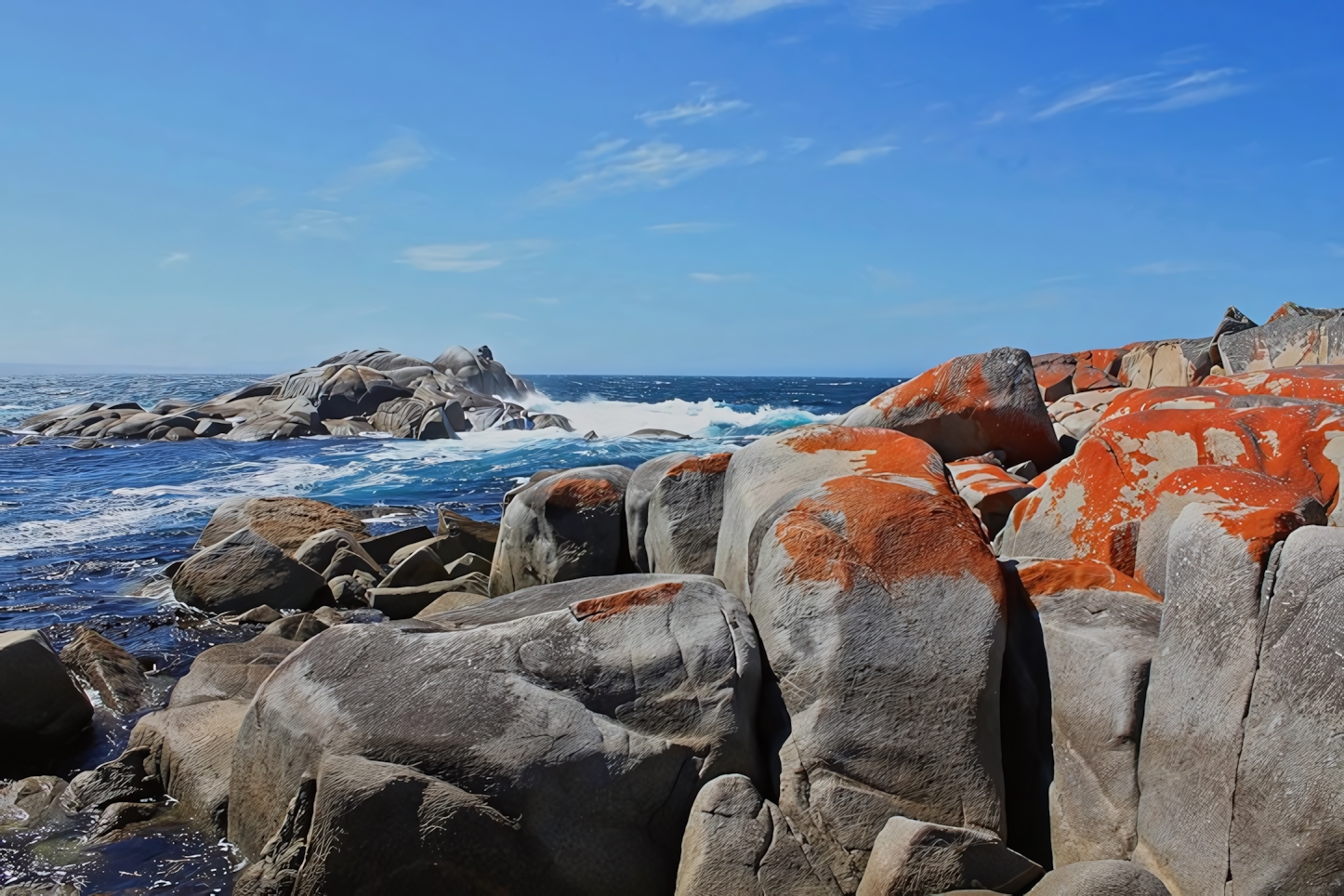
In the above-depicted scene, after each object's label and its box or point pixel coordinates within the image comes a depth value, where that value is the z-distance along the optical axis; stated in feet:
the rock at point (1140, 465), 17.13
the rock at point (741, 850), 12.81
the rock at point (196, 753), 17.11
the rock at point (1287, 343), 41.52
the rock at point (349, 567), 35.86
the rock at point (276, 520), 40.29
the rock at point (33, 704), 20.40
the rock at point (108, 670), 23.77
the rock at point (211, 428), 108.58
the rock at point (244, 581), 32.78
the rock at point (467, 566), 33.78
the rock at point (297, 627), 26.96
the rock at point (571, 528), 26.35
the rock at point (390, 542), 39.19
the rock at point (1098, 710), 12.84
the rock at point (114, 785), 17.99
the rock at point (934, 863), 12.31
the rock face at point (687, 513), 21.98
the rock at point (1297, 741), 10.83
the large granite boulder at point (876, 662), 13.41
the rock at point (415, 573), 33.73
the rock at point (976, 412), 29.71
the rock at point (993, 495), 22.18
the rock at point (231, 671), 21.33
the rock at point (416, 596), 31.27
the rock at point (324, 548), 36.42
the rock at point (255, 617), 31.40
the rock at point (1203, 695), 11.72
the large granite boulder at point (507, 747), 13.10
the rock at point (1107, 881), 11.40
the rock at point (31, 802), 17.65
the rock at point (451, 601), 28.30
